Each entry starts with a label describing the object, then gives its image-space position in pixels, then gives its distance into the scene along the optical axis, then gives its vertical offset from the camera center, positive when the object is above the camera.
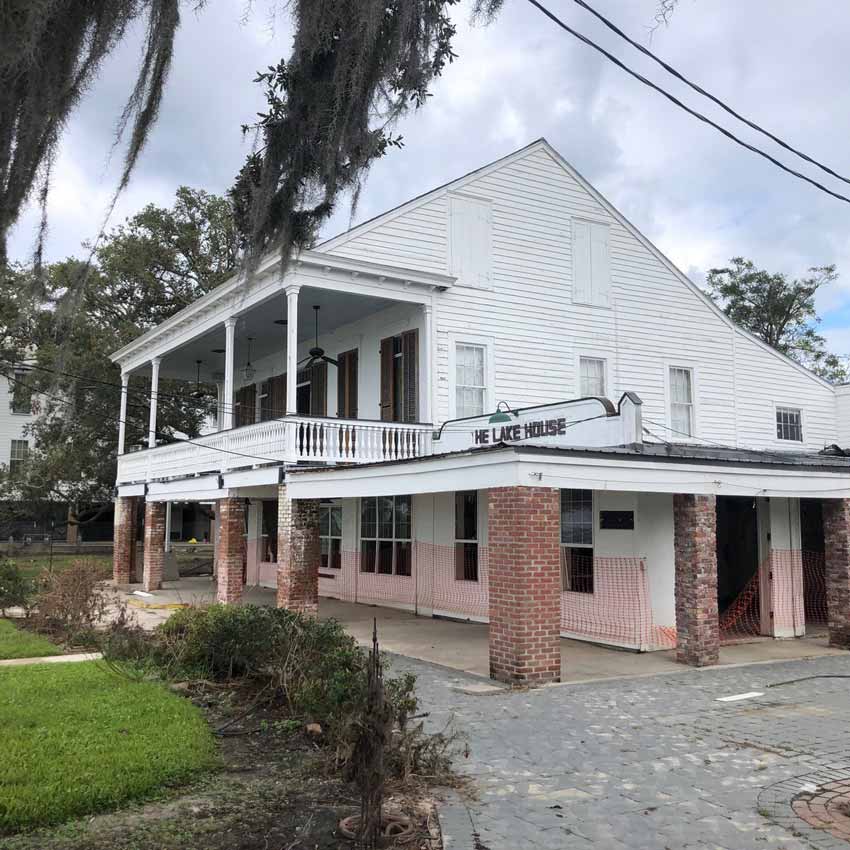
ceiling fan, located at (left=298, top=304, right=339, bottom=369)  17.78 +3.33
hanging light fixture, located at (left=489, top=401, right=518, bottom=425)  14.70 +1.59
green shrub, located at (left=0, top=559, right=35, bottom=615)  15.25 -1.49
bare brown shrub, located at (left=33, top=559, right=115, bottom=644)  12.66 -1.47
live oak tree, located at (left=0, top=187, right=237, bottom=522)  29.52 +5.89
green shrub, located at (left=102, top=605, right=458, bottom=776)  5.97 -1.47
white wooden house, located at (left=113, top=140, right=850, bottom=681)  11.20 +1.32
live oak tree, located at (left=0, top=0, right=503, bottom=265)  3.83 +2.18
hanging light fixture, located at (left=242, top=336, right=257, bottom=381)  21.17 +3.54
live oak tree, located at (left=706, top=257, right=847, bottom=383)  34.56 +8.22
